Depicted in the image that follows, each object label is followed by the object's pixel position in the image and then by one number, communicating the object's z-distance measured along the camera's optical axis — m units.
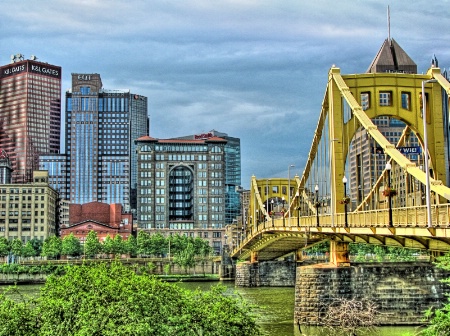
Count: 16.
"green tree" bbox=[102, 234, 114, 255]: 153.75
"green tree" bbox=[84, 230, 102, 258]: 150.12
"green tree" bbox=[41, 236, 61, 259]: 150.00
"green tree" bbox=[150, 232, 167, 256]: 159.62
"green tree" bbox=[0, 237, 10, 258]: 150.00
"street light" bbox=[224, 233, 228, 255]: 128.25
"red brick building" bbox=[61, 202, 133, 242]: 192.00
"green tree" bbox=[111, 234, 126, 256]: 154.62
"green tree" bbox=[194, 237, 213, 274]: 157.80
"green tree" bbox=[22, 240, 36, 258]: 152.54
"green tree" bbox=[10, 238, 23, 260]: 150.00
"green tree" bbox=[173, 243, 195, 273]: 129.50
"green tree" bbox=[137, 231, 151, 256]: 158.88
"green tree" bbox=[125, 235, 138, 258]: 157.38
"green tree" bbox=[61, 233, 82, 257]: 153.00
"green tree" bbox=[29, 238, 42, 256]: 167.12
